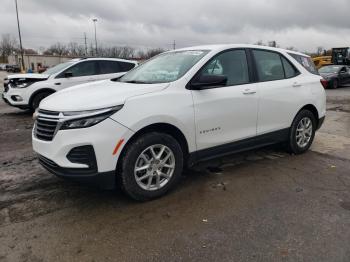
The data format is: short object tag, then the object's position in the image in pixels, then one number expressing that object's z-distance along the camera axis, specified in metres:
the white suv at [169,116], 3.25
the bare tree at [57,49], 99.50
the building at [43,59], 66.26
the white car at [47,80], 9.66
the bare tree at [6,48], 107.54
